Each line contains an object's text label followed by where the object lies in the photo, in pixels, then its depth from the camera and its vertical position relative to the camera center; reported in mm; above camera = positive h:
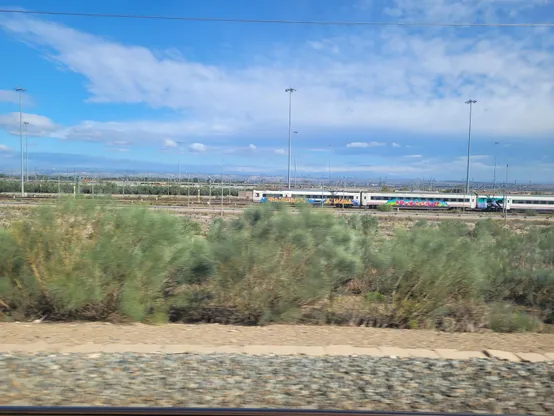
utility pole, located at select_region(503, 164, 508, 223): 64906 -790
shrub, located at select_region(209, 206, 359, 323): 10977 -1775
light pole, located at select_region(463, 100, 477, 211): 78875 +15763
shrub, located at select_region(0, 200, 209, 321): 10336 -1781
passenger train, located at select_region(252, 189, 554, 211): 68875 -809
